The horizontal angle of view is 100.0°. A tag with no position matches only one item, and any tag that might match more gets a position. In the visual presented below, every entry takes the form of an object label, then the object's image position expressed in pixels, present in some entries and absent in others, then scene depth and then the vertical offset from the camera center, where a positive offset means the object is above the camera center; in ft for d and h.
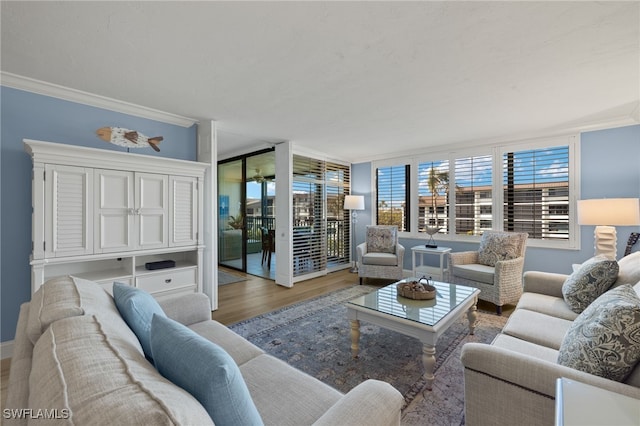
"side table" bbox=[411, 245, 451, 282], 13.41 -3.06
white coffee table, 6.17 -2.58
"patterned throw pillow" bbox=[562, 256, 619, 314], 6.28 -1.68
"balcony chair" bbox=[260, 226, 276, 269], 19.16 -2.02
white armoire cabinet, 7.18 -0.10
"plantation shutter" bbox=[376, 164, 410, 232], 16.88 +1.07
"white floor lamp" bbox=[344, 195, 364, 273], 17.13 +0.63
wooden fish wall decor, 8.73 +2.57
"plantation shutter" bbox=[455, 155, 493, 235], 13.92 +0.97
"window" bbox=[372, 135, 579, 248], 12.05 +1.13
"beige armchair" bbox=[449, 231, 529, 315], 10.36 -2.32
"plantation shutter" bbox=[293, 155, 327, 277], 15.28 -0.20
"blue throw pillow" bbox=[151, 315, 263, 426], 2.18 -1.40
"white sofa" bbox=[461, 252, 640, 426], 3.71 -2.58
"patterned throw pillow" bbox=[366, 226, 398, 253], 15.25 -1.51
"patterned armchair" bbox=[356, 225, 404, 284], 14.09 -2.28
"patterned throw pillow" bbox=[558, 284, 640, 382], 3.53 -1.79
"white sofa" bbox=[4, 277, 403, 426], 1.73 -1.27
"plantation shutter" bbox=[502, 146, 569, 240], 12.04 +0.97
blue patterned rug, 5.75 -3.96
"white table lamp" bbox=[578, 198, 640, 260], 8.72 -0.12
